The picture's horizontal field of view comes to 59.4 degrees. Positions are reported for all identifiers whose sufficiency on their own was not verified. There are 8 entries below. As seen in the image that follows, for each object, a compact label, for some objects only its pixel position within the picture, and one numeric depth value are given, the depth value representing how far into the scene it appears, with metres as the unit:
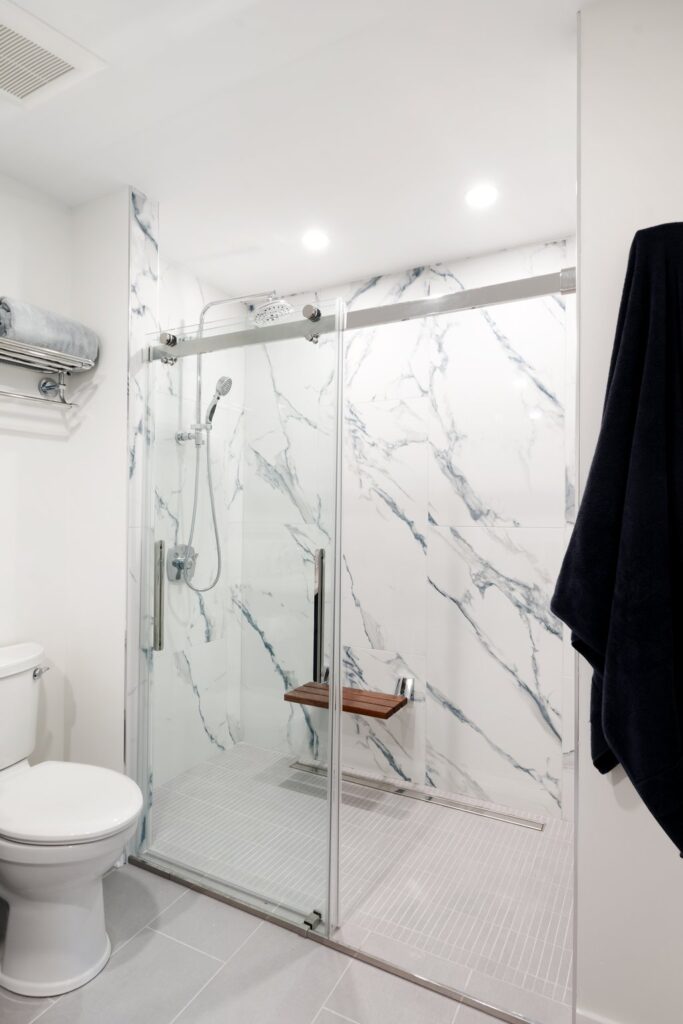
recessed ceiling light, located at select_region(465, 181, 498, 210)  2.17
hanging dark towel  1.21
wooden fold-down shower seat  2.61
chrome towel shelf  2.00
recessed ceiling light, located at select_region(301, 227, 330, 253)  2.54
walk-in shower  1.88
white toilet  1.56
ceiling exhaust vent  1.45
